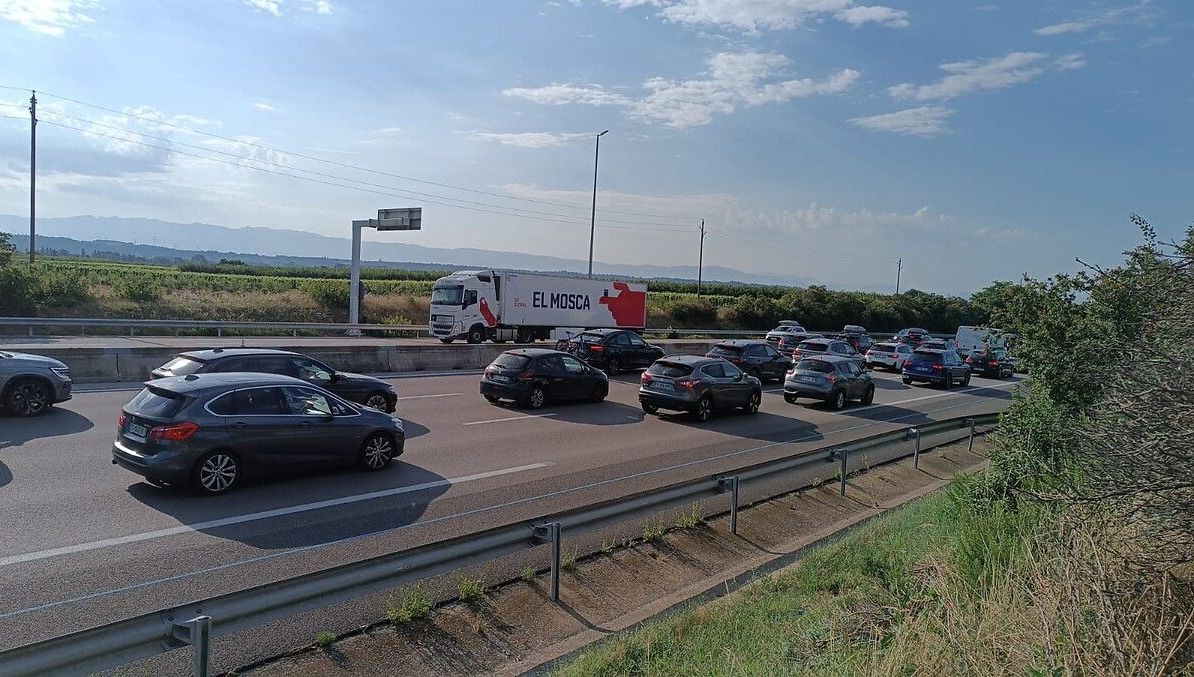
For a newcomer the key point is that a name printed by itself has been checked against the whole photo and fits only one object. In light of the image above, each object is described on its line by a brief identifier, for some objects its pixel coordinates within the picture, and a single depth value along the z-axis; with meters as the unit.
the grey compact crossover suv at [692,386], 19.22
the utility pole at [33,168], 48.81
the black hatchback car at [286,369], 14.27
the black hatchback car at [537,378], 19.30
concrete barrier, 19.89
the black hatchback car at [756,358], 28.56
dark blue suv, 32.41
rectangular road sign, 42.16
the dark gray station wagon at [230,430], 10.15
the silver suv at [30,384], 14.60
